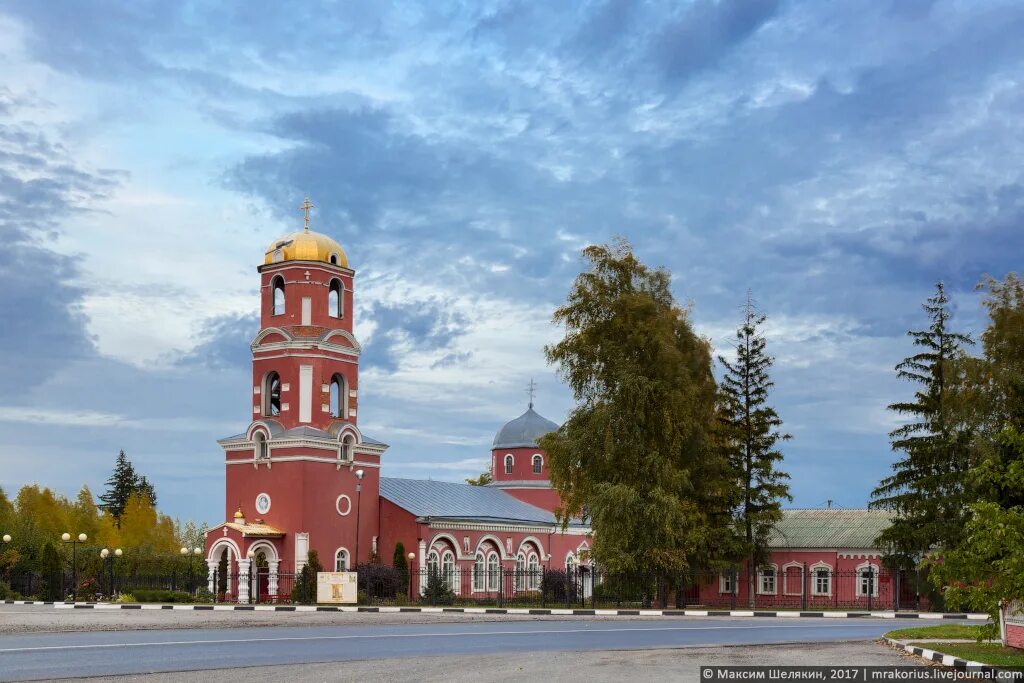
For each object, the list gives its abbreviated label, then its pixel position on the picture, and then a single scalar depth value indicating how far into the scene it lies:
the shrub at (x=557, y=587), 46.97
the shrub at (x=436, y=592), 44.50
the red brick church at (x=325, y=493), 48.03
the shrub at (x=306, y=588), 44.25
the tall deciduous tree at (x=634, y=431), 38.88
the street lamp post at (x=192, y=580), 47.87
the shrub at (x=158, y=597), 42.84
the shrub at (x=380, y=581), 46.47
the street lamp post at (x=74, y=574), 44.76
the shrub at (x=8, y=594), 45.44
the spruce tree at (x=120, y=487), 95.94
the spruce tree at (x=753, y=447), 46.25
